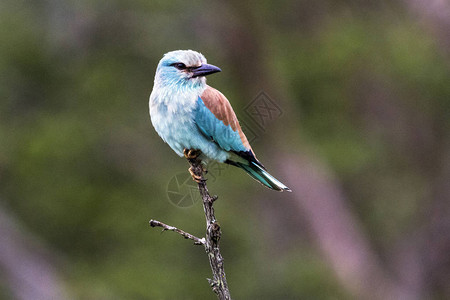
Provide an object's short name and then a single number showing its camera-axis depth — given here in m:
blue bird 9.83
